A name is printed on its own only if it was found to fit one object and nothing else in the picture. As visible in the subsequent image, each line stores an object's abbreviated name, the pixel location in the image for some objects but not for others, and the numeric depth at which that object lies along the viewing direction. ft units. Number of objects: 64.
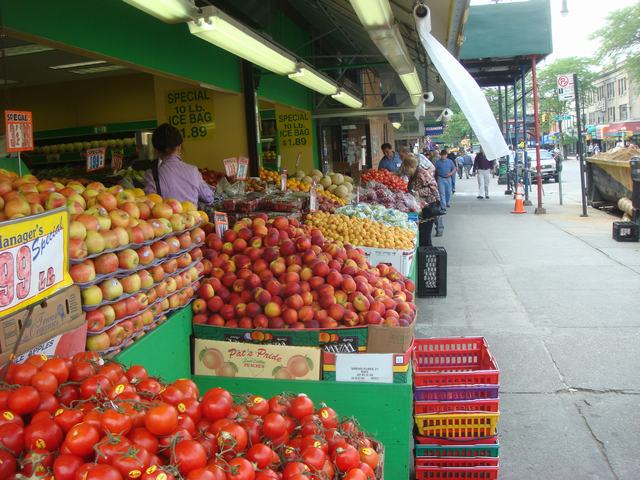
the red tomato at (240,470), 5.90
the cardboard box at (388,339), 11.78
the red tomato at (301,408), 7.76
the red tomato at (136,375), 7.71
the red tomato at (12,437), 5.88
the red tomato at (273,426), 7.02
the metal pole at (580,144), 48.75
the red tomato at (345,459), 6.95
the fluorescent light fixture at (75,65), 34.18
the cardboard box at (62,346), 7.59
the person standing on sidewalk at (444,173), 53.36
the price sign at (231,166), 23.26
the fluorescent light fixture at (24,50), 27.99
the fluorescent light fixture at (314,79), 24.08
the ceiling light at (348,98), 34.40
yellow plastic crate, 11.82
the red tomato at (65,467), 5.50
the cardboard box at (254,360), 11.78
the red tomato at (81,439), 5.67
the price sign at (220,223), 15.58
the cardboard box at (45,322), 7.20
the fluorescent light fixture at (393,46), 16.05
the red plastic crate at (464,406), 11.93
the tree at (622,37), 135.33
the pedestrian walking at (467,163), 131.77
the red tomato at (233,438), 6.31
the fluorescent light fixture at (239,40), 14.53
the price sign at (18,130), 13.30
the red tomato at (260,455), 6.40
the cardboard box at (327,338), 12.10
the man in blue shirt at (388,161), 47.78
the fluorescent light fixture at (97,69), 36.86
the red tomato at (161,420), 6.05
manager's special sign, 7.13
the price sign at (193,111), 31.60
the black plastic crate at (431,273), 26.84
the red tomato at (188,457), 5.83
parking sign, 52.42
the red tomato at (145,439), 5.93
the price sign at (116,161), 24.72
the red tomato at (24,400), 6.34
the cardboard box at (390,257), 19.90
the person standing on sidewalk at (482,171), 73.16
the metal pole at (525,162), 60.17
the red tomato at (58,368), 6.95
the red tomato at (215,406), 7.04
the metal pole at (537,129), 53.21
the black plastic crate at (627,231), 38.63
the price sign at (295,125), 45.52
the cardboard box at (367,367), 11.56
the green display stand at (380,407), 11.25
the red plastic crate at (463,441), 11.78
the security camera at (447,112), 49.24
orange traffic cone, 57.67
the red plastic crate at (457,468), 11.68
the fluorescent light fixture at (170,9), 12.50
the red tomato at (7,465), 5.59
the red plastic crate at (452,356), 13.67
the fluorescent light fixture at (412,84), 27.03
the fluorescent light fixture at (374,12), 13.51
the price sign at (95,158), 19.33
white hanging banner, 15.10
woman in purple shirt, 17.83
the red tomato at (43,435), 5.90
